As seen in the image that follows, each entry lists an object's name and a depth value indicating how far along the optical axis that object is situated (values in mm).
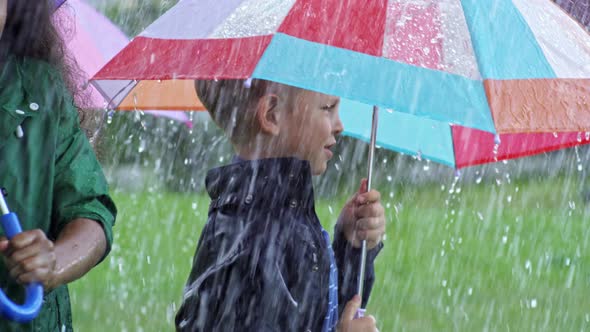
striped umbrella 4922
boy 5465
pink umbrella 6731
